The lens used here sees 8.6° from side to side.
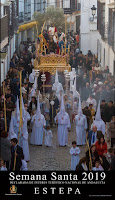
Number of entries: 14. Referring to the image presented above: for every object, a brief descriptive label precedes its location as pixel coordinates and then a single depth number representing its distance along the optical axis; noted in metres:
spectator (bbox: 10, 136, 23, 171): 16.67
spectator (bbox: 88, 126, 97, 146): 18.70
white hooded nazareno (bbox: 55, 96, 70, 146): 20.97
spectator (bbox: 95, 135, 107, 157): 17.44
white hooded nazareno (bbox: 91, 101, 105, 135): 19.84
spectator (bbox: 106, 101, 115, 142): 21.59
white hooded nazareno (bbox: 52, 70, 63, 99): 27.36
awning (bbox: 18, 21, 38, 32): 46.31
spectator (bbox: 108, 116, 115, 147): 19.58
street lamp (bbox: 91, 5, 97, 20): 37.75
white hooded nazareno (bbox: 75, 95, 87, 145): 20.80
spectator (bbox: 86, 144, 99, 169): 16.55
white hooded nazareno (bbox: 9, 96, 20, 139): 19.62
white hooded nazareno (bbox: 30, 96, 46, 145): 20.89
